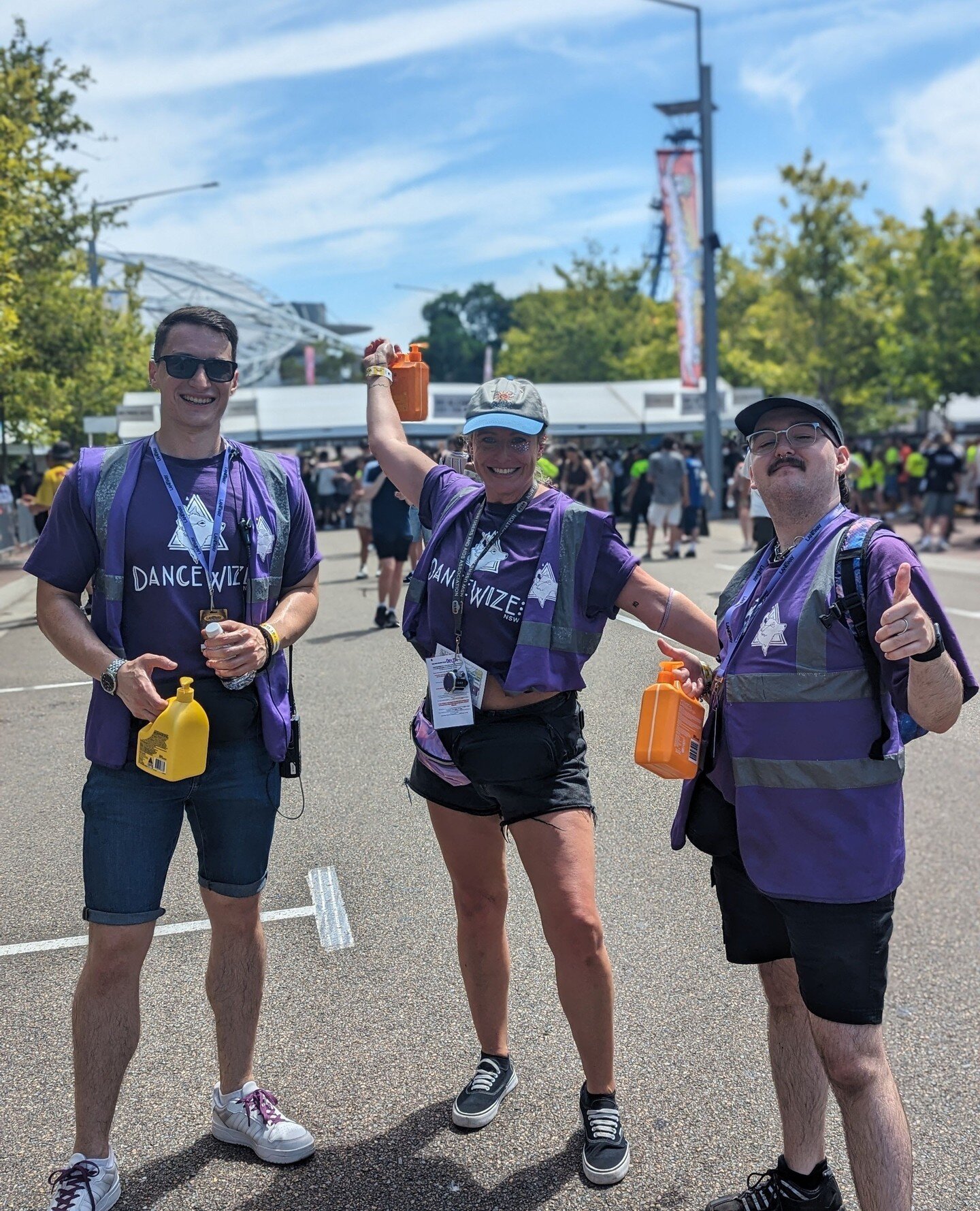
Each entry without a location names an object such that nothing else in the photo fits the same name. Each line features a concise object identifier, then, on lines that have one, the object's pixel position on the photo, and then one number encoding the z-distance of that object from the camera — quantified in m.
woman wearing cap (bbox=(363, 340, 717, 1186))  2.92
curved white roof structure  119.69
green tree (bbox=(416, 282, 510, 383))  127.56
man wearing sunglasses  2.76
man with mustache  2.29
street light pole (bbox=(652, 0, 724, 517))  23.56
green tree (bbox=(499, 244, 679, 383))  58.34
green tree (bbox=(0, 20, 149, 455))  17.44
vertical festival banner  24.66
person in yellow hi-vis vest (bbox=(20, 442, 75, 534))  12.72
